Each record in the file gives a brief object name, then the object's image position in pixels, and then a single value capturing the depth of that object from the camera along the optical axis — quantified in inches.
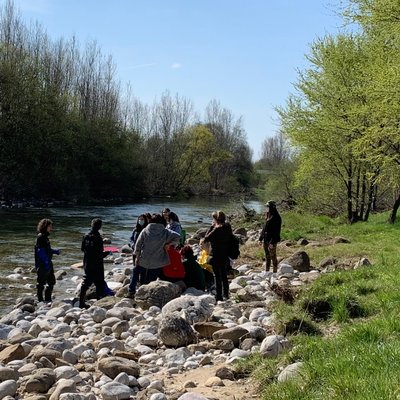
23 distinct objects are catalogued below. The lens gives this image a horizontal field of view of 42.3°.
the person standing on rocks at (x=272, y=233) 510.6
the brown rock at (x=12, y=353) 280.0
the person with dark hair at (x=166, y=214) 519.7
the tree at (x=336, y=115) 869.8
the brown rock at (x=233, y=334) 284.0
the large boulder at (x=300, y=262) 519.8
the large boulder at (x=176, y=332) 294.2
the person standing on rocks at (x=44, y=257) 428.8
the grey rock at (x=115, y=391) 220.1
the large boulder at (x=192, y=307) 335.3
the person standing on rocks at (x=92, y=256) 422.9
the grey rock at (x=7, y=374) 247.4
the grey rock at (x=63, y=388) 222.0
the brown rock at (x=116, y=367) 249.4
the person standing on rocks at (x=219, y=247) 409.2
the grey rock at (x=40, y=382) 236.2
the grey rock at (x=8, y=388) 230.2
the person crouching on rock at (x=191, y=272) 459.2
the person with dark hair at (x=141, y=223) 515.5
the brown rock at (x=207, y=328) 305.0
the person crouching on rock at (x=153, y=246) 439.2
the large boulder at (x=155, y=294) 402.0
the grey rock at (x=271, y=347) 243.9
